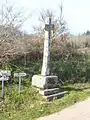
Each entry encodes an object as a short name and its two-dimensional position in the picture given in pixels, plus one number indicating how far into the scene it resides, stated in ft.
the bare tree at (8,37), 19.02
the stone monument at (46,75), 15.25
